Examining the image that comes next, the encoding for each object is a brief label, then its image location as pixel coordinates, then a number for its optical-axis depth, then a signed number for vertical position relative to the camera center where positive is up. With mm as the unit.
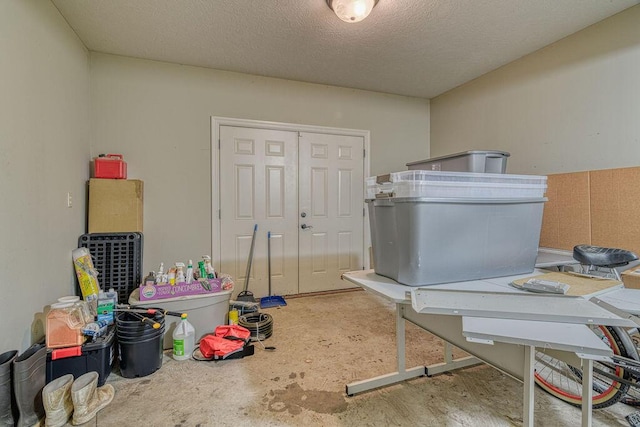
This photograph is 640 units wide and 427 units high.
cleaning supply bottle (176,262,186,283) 2465 -454
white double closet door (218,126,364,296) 3533 +138
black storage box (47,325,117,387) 1817 -865
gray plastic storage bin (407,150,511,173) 2221 +413
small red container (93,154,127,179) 2820 +481
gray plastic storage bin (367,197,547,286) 1346 -99
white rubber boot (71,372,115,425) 1573 -982
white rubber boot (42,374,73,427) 1528 -943
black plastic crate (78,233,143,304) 2672 -362
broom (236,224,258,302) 3551 -540
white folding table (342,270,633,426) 953 -382
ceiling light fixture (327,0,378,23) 2172 +1508
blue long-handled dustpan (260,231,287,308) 3420 -947
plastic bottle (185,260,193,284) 2484 -470
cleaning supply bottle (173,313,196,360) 2230 -898
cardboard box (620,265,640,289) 1929 -401
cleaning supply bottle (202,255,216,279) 2584 -453
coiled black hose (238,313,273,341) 2561 -912
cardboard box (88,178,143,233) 2756 +120
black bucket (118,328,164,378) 1990 -911
